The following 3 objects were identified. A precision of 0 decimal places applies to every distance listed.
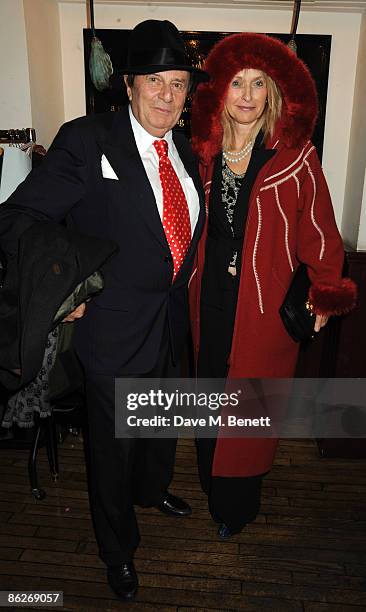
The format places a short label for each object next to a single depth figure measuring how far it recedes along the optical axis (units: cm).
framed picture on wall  266
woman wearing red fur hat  162
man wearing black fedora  142
